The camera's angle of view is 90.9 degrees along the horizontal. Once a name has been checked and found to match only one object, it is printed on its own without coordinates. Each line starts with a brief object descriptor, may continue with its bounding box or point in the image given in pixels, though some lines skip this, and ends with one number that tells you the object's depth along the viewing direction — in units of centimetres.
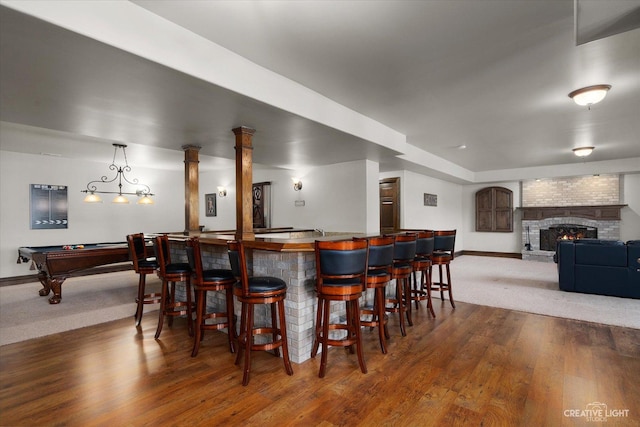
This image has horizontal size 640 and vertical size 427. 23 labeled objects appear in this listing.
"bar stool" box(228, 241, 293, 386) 239
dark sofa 463
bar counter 263
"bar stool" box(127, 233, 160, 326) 358
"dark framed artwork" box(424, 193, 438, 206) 854
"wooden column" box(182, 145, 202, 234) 474
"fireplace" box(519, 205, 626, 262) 823
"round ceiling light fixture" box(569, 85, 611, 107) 339
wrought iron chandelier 704
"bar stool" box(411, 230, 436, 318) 384
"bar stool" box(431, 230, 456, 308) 421
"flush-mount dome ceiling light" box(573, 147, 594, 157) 619
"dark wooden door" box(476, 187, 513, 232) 965
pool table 456
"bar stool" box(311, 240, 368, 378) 238
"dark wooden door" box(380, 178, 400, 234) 764
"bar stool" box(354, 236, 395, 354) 277
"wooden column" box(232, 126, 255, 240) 381
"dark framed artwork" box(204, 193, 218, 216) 911
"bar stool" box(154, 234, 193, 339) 320
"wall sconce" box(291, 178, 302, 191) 723
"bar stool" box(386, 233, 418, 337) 329
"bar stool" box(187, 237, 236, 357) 283
